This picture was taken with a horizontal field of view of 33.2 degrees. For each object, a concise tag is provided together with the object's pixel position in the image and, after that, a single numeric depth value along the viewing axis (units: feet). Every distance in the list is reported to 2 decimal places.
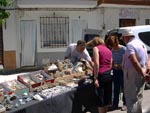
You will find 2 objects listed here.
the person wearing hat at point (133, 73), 13.37
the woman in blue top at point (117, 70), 17.31
